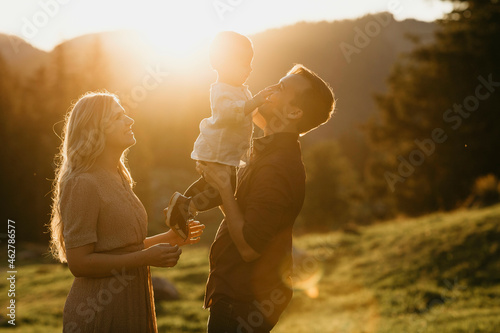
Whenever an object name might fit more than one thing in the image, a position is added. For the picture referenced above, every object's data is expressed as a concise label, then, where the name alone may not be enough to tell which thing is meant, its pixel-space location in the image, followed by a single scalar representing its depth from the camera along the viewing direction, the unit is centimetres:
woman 323
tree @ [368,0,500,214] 2834
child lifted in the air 348
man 309
